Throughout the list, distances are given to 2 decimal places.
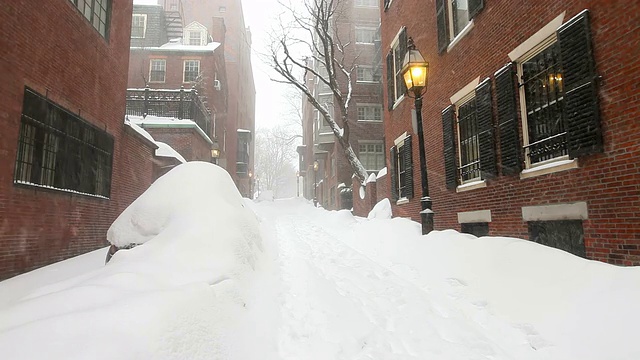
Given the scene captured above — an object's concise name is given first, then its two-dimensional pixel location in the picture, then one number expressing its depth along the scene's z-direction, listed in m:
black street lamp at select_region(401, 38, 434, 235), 6.96
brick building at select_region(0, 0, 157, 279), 6.42
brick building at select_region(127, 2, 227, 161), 19.00
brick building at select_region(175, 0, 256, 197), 33.75
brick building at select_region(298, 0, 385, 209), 26.25
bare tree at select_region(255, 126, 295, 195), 76.50
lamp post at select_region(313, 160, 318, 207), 35.96
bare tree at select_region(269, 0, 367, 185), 17.94
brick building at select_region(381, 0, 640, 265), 4.16
